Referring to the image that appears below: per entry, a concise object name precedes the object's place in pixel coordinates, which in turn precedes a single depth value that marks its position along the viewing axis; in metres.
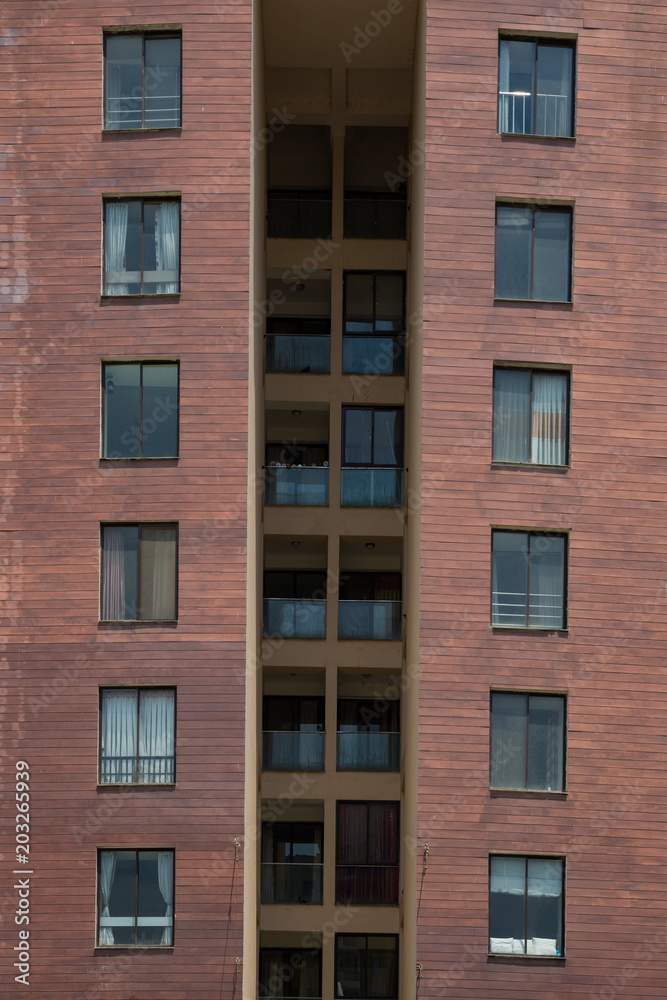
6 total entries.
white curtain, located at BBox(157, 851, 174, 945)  28.86
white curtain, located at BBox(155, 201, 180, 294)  30.81
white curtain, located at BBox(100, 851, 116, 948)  28.89
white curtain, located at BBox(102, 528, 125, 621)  29.88
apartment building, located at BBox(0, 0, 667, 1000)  28.98
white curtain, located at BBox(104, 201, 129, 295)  30.91
